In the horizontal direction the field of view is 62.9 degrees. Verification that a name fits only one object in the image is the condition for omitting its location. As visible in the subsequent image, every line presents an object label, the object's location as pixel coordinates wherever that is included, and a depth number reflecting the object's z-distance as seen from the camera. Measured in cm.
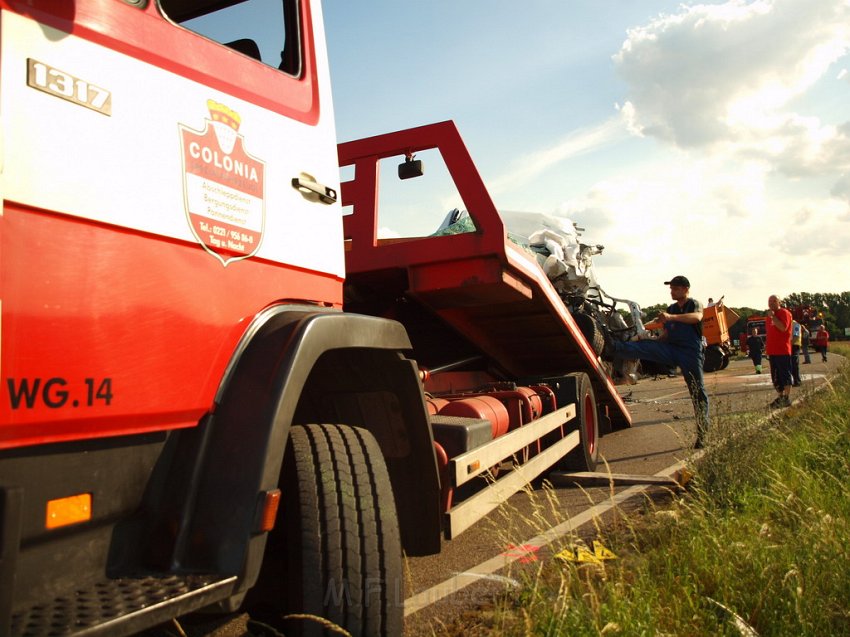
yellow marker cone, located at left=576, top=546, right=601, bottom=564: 295
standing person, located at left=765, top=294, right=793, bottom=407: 1020
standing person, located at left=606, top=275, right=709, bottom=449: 706
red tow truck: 154
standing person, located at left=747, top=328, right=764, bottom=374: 1884
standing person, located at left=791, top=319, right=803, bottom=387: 1262
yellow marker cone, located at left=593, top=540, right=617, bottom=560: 316
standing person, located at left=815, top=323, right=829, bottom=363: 2331
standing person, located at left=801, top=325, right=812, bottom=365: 2141
